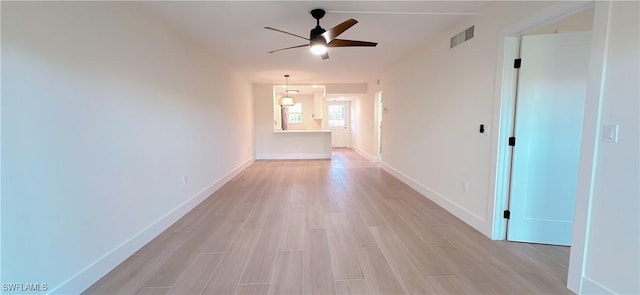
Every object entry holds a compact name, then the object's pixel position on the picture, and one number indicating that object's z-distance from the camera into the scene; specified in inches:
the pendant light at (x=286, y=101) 293.4
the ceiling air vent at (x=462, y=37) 118.7
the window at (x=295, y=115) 407.2
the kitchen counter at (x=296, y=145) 320.2
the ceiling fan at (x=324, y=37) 101.2
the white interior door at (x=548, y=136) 91.2
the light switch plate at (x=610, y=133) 62.8
